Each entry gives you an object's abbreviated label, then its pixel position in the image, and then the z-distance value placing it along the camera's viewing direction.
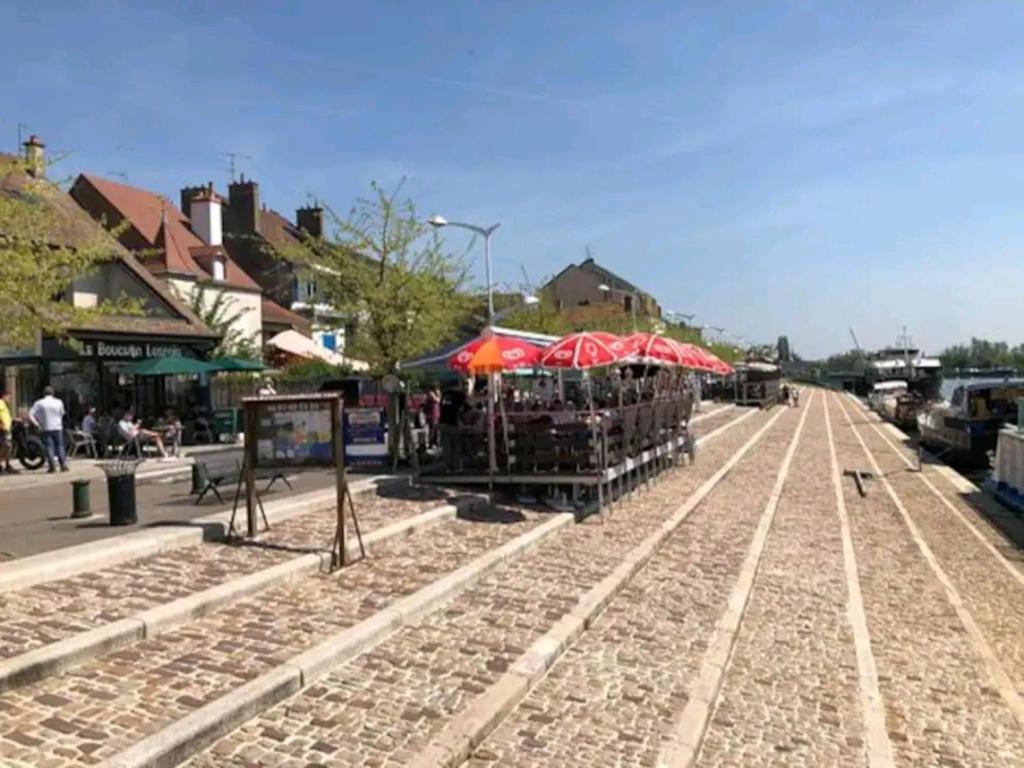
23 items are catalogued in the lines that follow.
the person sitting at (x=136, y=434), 19.42
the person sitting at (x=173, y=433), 20.44
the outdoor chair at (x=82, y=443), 19.47
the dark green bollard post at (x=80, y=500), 10.07
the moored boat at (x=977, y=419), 25.61
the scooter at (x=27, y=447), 17.02
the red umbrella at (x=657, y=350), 15.99
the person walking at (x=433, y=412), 18.81
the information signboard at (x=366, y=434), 13.18
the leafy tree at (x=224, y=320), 34.34
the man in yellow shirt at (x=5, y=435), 16.28
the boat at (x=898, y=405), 42.16
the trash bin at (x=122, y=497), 9.45
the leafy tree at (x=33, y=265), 8.53
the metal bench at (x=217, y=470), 10.76
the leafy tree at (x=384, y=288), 16.61
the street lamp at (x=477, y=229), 19.47
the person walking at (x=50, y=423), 16.34
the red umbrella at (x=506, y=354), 13.52
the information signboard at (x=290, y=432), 8.69
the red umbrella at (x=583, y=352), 13.46
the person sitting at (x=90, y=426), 20.03
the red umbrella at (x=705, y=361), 18.50
